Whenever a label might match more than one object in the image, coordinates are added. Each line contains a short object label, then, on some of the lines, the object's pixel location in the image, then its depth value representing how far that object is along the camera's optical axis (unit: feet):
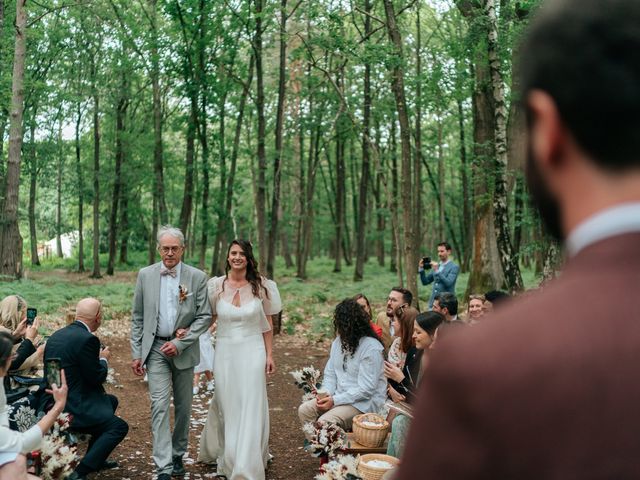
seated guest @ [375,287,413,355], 26.00
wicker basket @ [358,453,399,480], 15.57
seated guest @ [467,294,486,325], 24.25
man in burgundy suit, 2.25
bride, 19.67
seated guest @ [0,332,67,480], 12.99
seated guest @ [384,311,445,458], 17.17
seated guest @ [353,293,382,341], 25.27
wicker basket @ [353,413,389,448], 18.56
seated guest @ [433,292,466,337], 24.30
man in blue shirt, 36.73
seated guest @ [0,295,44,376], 20.44
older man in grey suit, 19.33
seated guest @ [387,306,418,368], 21.52
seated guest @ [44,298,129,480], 17.98
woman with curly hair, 20.86
